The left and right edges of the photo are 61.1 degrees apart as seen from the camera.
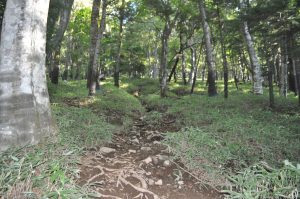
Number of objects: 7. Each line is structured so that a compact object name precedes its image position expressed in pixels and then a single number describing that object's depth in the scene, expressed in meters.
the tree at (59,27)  8.48
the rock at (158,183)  3.65
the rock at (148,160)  4.26
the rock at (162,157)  4.40
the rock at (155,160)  4.28
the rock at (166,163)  4.21
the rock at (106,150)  4.71
